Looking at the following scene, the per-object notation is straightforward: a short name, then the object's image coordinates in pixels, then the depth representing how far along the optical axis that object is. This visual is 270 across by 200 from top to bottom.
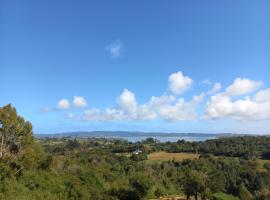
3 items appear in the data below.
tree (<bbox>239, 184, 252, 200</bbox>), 37.40
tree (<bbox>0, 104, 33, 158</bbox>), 24.92
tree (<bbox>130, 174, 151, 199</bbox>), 29.83
